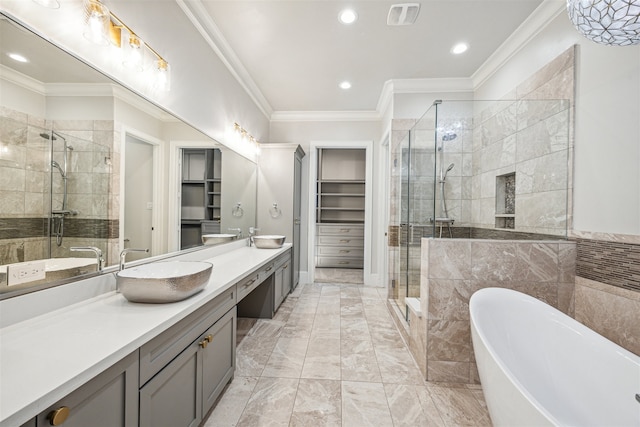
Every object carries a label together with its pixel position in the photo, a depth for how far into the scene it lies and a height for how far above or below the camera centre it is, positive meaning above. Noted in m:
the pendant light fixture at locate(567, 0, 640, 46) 0.97 +0.72
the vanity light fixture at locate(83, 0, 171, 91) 1.29 +0.88
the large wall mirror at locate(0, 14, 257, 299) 1.00 +0.19
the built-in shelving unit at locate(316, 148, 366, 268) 5.61 +0.09
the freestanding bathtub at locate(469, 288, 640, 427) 1.09 -0.70
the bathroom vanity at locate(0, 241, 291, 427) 0.68 -0.45
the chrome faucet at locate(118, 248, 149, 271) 1.43 -0.24
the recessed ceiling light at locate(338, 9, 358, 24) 2.17 +1.57
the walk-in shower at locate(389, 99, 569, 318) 2.05 +0.34
